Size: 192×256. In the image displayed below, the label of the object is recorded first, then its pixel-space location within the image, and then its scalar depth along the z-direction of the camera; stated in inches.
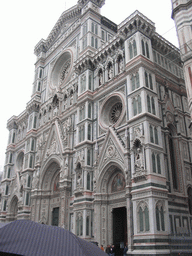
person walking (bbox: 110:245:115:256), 669.9
